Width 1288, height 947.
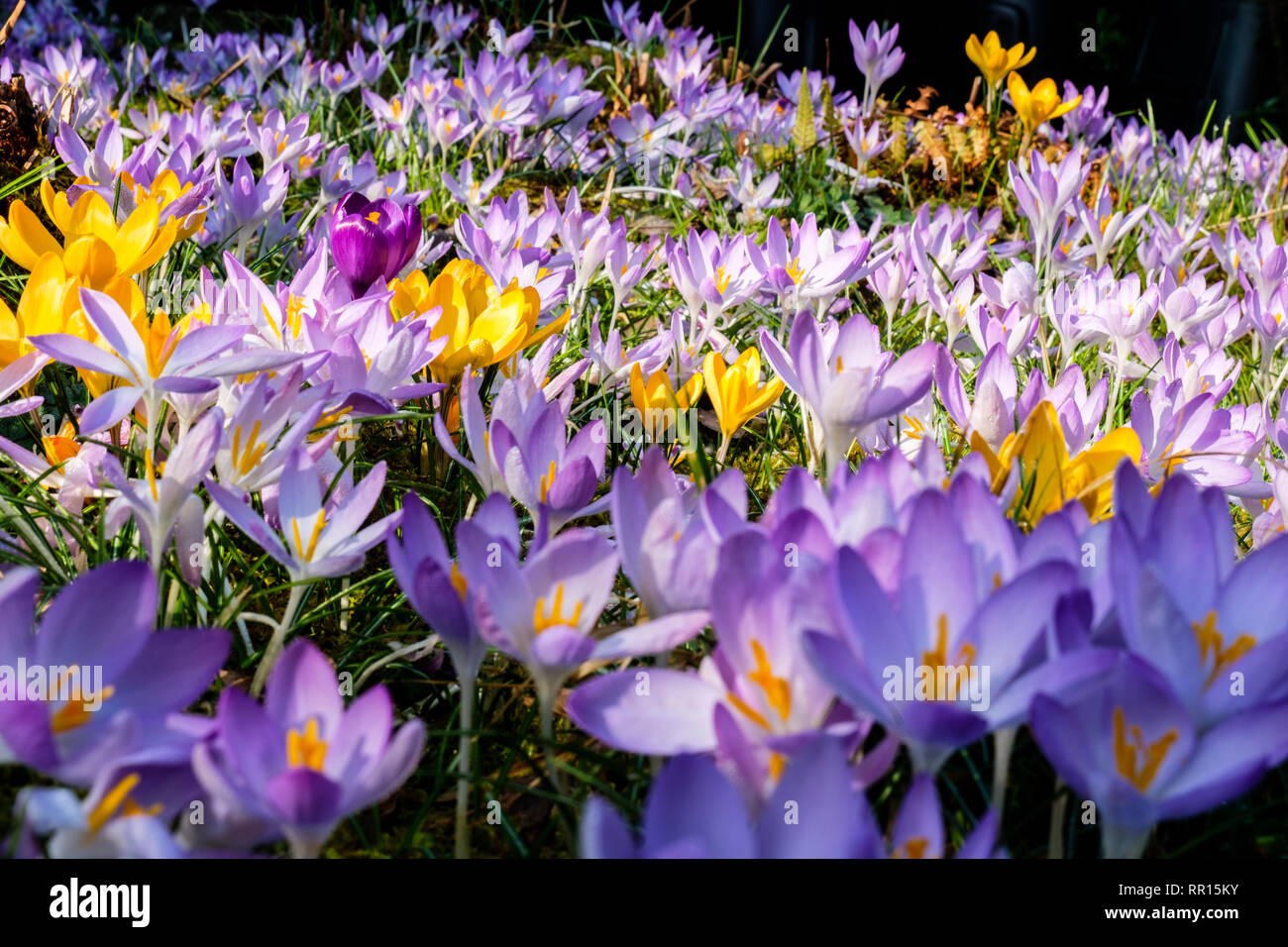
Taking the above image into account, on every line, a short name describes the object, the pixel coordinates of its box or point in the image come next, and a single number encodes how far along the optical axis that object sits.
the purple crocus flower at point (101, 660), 0.45
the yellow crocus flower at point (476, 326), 0.61
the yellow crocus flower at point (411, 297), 0.62
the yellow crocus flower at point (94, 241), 0.59
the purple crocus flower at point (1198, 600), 0.45
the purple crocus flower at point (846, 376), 0.54
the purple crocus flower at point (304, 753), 0.43
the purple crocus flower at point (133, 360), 0.53
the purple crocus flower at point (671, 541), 0.48
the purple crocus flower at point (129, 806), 0.43
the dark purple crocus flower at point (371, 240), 0.65
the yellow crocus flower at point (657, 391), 0.63
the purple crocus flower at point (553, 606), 0.47
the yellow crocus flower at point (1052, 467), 0.55
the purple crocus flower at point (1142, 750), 0.44
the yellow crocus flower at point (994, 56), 1.33
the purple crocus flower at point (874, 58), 1.43
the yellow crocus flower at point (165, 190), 0.71
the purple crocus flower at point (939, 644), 0.44
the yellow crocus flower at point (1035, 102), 1.24
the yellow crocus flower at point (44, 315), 0.56
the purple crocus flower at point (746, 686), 0.46
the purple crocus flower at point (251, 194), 0.75
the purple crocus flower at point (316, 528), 0.51
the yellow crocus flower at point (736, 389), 0.64
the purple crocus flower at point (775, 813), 0.43
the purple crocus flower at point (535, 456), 0.54
